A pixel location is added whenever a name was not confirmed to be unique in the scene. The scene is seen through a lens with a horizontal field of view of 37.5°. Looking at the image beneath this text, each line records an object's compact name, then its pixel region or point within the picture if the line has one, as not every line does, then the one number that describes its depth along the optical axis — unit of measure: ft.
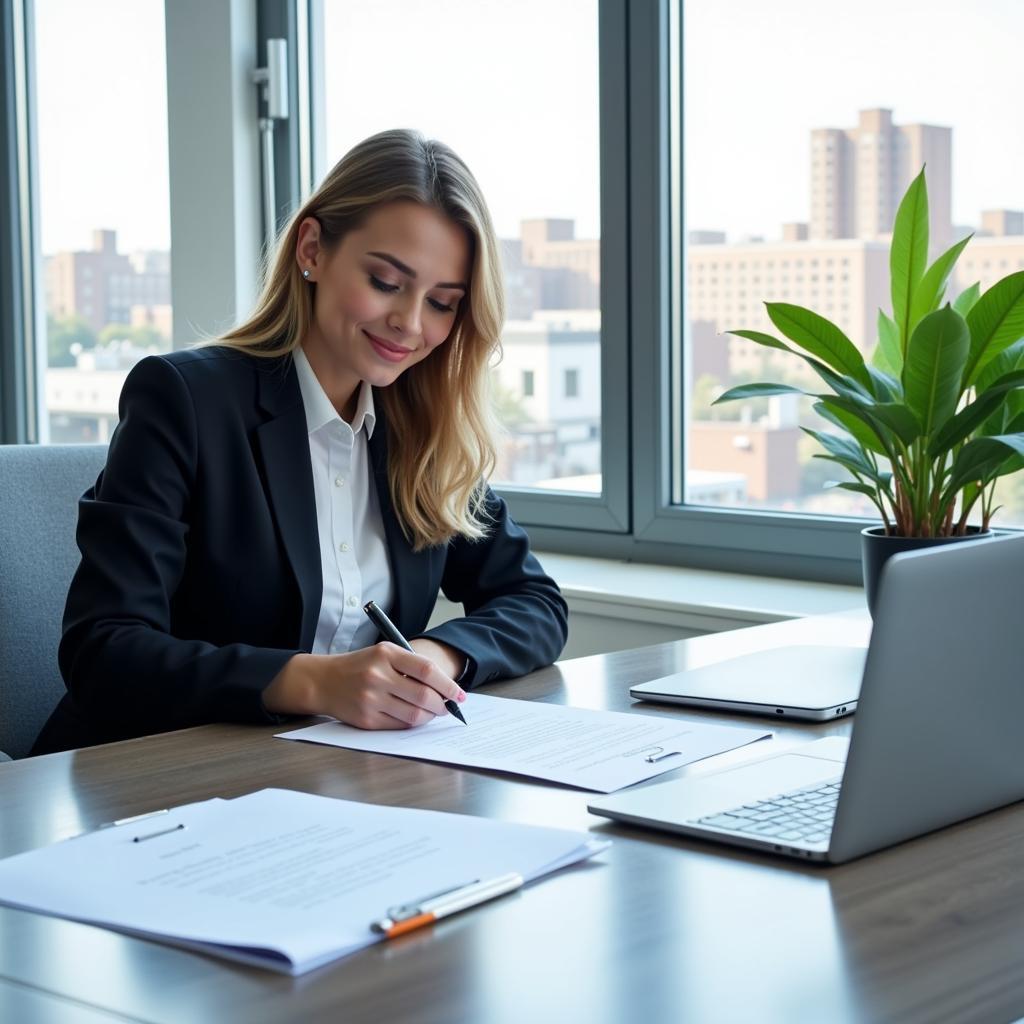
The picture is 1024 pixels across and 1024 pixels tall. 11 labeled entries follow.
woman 5.27
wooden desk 2.50
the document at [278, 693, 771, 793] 4.04
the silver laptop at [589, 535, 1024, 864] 3.15
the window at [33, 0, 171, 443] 12.34
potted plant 5.52
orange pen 2.81
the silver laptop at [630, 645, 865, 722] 4.78
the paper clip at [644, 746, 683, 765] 4.12
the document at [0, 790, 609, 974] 2.80
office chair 6.09
